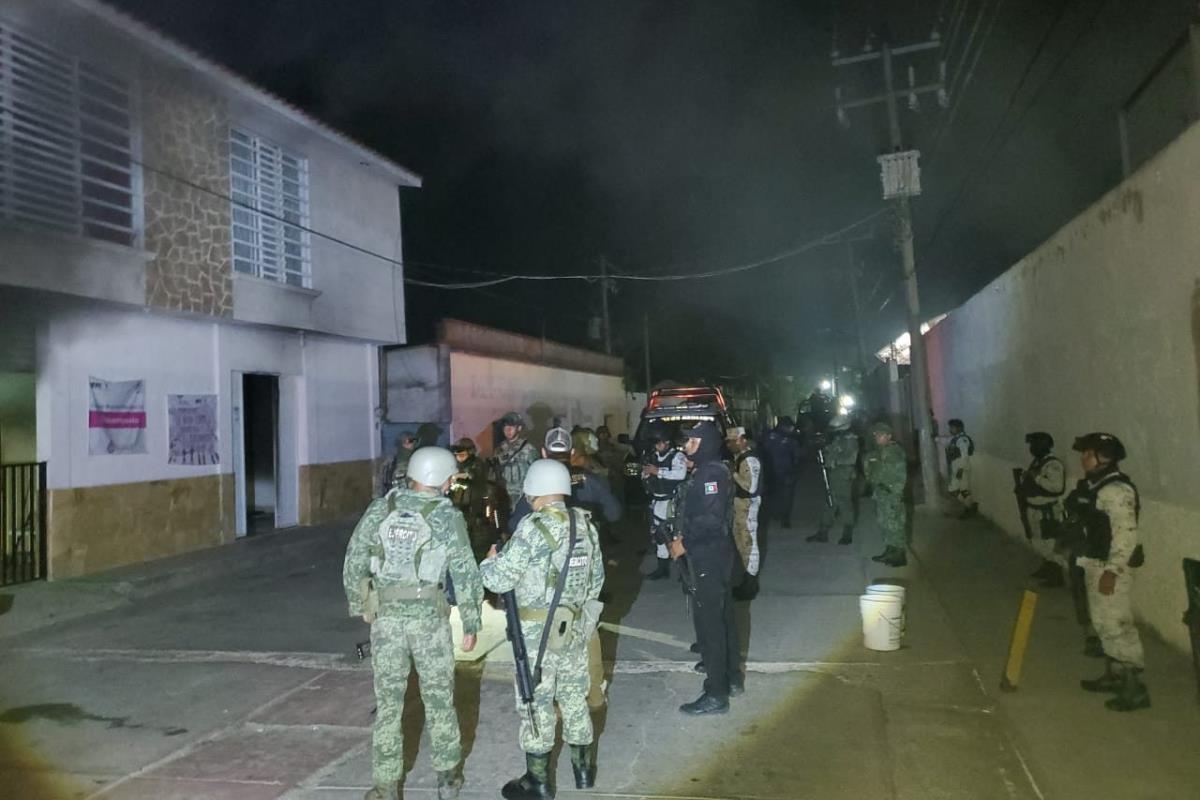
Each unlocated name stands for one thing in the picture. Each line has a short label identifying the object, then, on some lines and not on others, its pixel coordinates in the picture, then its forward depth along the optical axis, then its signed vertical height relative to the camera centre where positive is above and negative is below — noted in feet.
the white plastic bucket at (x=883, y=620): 19.76 -4.78
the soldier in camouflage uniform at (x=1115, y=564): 15.57 -2.89
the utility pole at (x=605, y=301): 89.35 +15.52
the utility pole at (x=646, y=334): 103.50 +13.44
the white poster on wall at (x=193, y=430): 34.45 +1.21
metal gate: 28.99 -1.89
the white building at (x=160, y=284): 29.09 +7.22
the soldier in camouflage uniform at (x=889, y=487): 30.09 -2.30
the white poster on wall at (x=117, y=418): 31.12 +1.71
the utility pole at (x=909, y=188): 45.70 +13.84
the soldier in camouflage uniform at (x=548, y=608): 12.48 -2.61
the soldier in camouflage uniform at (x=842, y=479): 34.24 -2.25
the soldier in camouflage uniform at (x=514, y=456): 26.72 -0.43
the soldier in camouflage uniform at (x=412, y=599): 12.53 -2.36
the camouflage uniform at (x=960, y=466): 41.91 -2.33
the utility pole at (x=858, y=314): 102.73 +14.95
